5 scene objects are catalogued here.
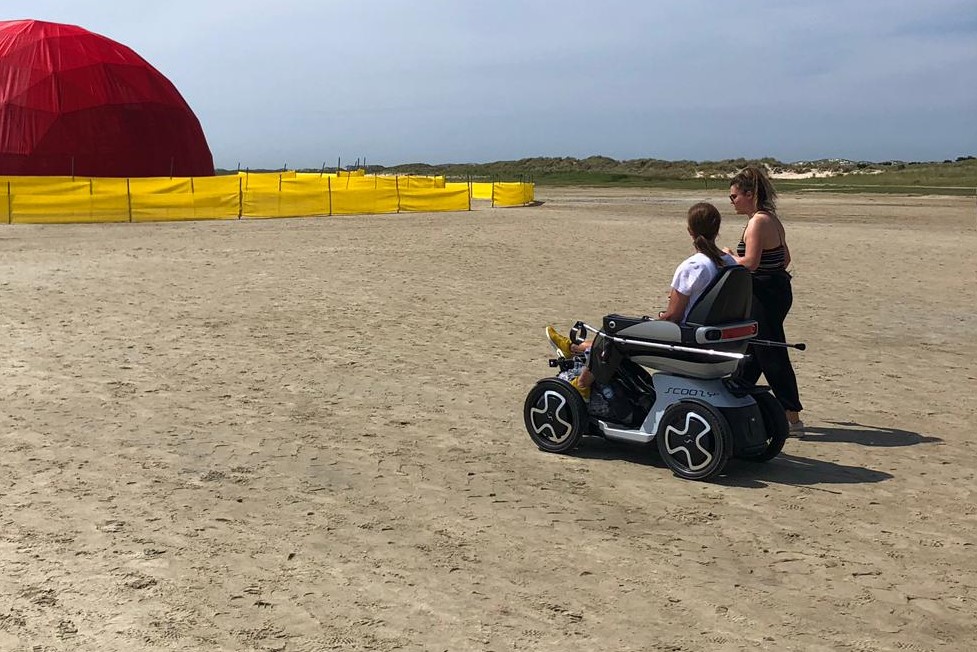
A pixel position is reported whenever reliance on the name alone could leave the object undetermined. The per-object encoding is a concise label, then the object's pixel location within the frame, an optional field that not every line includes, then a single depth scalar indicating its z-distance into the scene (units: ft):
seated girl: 20.98
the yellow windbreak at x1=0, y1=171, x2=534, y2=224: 100.53
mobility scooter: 20.72
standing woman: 23.21
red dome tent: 144.15
